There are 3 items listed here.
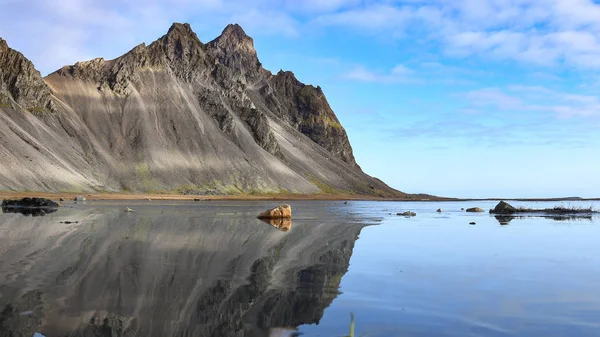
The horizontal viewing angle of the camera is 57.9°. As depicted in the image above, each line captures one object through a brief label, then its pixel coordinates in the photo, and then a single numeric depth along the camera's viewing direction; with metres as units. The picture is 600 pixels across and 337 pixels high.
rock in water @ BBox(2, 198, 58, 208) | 60.18
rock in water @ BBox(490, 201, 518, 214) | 66.60
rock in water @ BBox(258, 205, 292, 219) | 46.44
